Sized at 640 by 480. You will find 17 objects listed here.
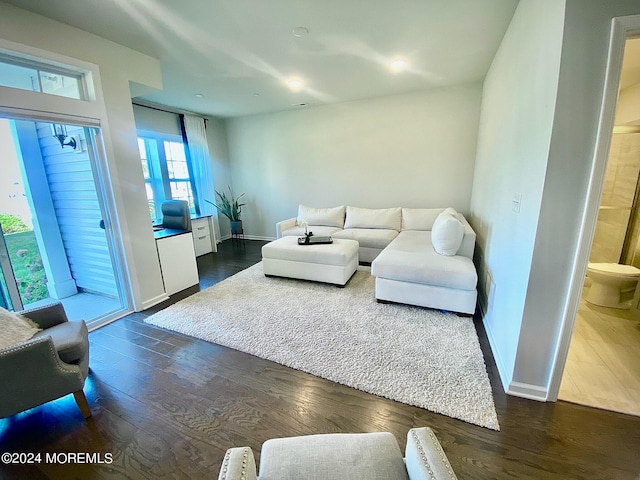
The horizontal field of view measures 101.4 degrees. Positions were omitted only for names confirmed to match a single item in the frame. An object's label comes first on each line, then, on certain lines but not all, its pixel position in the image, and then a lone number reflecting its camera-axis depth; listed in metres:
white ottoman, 3.19
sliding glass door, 2.40
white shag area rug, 1.67
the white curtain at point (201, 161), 4.81
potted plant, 5.48
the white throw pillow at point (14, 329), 1.50
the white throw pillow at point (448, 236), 2.68
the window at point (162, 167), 4.40
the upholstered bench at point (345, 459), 0.72
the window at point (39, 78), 1.92
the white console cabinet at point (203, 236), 4.80
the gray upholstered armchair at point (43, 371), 1.31
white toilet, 2.47
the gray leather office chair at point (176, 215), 3.40
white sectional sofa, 2.44
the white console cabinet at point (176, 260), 3.09
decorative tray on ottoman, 3.48
